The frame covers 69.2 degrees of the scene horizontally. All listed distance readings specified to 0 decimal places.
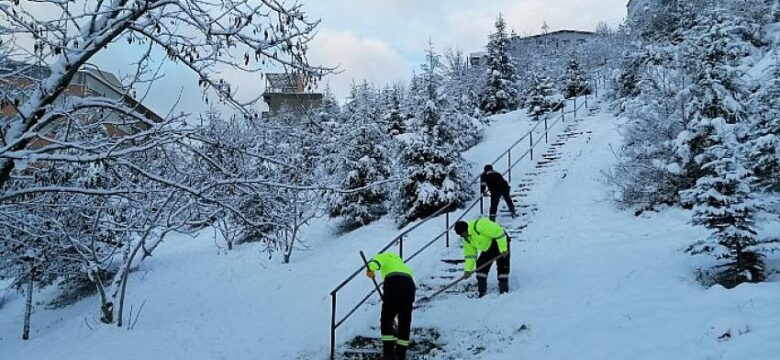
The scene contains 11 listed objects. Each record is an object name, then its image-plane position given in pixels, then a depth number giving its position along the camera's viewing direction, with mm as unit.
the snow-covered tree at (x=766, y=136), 8320
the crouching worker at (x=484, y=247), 9117
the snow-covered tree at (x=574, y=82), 36844
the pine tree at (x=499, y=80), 39188
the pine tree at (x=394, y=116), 27875
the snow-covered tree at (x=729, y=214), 7438
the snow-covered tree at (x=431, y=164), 16875
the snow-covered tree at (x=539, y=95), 32125
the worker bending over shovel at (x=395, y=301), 7465
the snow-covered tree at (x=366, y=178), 20234
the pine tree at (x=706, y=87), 10508
